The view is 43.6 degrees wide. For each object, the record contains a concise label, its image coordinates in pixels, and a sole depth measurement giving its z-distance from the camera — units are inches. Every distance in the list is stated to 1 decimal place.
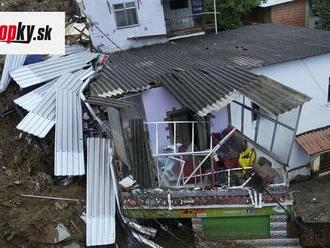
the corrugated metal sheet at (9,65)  587.8
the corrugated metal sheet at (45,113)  490.6
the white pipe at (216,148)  419.2
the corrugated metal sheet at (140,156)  422.6
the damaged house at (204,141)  407.2
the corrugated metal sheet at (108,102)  390.3
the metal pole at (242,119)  496.4
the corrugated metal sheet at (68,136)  461.1
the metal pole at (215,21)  758.0
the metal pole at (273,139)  427.0
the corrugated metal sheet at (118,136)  435.5
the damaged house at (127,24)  702.5
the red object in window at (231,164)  438.4
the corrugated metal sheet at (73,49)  668.1
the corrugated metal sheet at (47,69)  563.8
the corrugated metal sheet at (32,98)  526.0
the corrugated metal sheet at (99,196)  414.3
